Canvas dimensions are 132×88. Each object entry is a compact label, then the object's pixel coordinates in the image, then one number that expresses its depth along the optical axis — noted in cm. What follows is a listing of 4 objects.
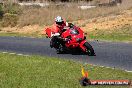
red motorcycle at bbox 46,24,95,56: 1881
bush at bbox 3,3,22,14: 5162
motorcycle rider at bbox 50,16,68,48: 1977
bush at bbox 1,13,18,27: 4582
